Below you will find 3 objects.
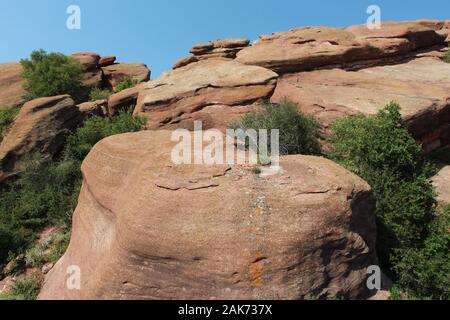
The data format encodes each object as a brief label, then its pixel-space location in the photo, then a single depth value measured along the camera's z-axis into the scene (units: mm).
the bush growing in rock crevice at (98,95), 21183
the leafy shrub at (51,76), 21091
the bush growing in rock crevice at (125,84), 23712
